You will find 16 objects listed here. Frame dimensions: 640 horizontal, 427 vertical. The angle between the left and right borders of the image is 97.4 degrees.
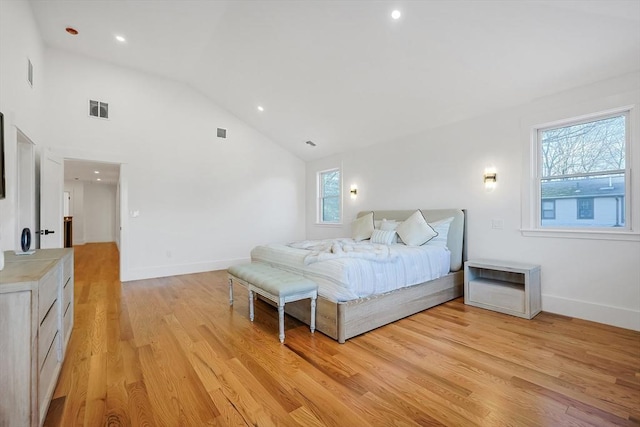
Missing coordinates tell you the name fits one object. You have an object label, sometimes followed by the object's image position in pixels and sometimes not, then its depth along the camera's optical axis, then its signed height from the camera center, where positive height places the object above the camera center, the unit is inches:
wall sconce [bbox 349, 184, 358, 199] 232.4 +18.4
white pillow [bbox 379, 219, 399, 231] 179.3 -7.6
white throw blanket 115.6 -17.2
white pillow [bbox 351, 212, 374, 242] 191.6 -10.3
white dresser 50.8 -25.2
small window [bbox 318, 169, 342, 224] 257.8 +16.0
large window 116.7 +17.9
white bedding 104.7 -23.8
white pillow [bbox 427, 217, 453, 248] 157.8 -10.4
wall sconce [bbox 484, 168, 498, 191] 150.6 +18.4
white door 147.2 +6.6
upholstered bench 101.2 -27.6
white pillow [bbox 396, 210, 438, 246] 158.1 -10.2
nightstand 125.0 -35.2
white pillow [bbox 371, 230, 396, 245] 169.8 -14.5
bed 103.9 -30.8
